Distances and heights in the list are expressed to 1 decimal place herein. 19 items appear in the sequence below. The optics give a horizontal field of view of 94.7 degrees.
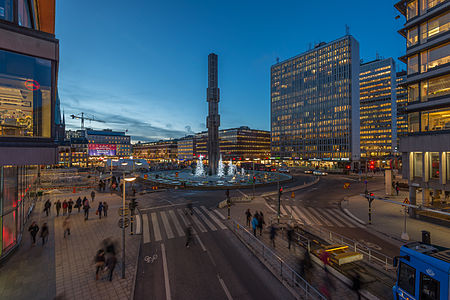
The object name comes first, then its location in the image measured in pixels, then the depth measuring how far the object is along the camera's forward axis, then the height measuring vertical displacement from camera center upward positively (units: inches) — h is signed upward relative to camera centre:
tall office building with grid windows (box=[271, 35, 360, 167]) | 3587.6 +919.4
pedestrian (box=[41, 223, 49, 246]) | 573.6 -229.9
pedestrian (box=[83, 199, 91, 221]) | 803.0 -237.3
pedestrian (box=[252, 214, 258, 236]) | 633.1 -224.0
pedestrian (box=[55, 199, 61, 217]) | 854.5 -232.9
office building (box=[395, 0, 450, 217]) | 848.9 +220.8
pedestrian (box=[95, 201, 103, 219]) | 815.1 -240.5
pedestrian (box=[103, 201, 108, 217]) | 842.2 -241.9
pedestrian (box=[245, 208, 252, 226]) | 744.3 -234.8
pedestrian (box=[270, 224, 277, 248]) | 578.5 -233.1
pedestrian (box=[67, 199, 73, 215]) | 850.3 -232.2
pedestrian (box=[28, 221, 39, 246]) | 570.3 -220.2
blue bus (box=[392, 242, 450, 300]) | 267.3 -170.0
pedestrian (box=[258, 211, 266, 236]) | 657.0 -228.8
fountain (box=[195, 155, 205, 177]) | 2479.1 -261.3
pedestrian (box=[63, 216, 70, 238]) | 636.0 -234.1
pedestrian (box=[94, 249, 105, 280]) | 421.0 -227.7
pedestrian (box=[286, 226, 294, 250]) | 554.9 -227.0
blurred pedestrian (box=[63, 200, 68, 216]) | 845.8 -231.3
